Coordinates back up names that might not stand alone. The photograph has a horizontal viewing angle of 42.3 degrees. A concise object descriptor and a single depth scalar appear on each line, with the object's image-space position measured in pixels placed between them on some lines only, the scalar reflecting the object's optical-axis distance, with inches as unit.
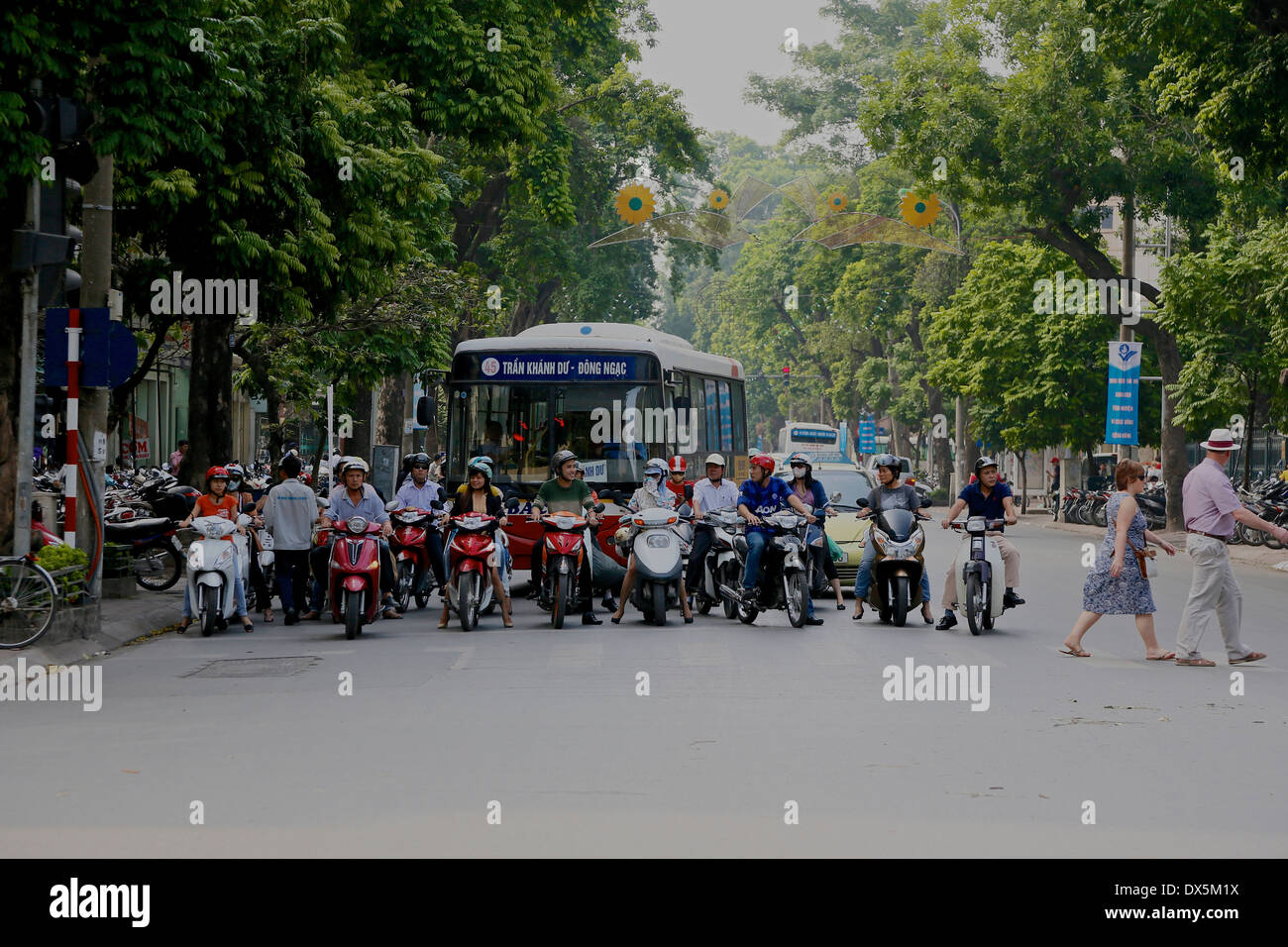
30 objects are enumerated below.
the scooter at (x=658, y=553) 627.2
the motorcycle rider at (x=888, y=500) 619.8
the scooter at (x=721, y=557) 647.1
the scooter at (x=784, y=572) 612.4
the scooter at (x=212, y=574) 598.9
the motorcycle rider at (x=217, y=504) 619.5
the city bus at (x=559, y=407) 760.3
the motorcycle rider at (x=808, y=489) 644.1
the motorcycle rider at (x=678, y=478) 711.1
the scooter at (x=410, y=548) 663.1
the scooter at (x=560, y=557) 621.0
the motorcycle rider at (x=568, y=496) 647.1
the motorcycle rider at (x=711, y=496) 665.6
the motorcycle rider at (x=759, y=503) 621.9
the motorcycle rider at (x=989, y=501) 589.3
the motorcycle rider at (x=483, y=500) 629.9
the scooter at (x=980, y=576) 580.7
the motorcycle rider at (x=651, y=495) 651.5
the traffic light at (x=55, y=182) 517.7
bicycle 521.0
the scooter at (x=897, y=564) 611.5
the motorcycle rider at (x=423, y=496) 672.4
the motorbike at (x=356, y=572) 586.9
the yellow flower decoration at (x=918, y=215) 1738.3
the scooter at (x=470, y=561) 609.9
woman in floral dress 500.4
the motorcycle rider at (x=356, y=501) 621.9
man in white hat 482.3
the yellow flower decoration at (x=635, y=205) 1742.1
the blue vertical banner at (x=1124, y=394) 1378.0
